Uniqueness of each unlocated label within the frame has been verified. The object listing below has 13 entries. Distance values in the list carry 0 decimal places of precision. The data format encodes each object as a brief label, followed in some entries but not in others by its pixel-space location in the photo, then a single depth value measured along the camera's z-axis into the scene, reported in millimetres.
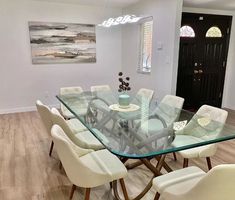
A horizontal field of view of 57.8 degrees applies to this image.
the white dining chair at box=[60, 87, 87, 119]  3328
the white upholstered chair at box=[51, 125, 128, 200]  1491
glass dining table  1627
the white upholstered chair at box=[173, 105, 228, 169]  2033
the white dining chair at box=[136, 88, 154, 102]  3408
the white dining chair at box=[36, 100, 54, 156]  2352
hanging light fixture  2842
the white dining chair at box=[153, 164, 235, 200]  1105
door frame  4742
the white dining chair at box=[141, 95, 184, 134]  2129
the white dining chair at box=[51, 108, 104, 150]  2213
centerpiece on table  2678
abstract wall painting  4871
